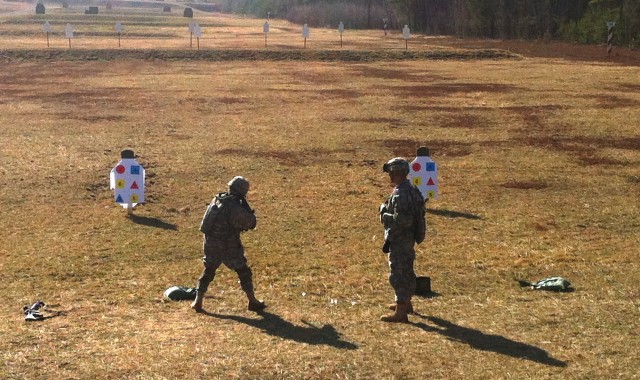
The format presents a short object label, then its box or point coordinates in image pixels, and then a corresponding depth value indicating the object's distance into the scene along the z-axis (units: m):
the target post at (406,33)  61.03
